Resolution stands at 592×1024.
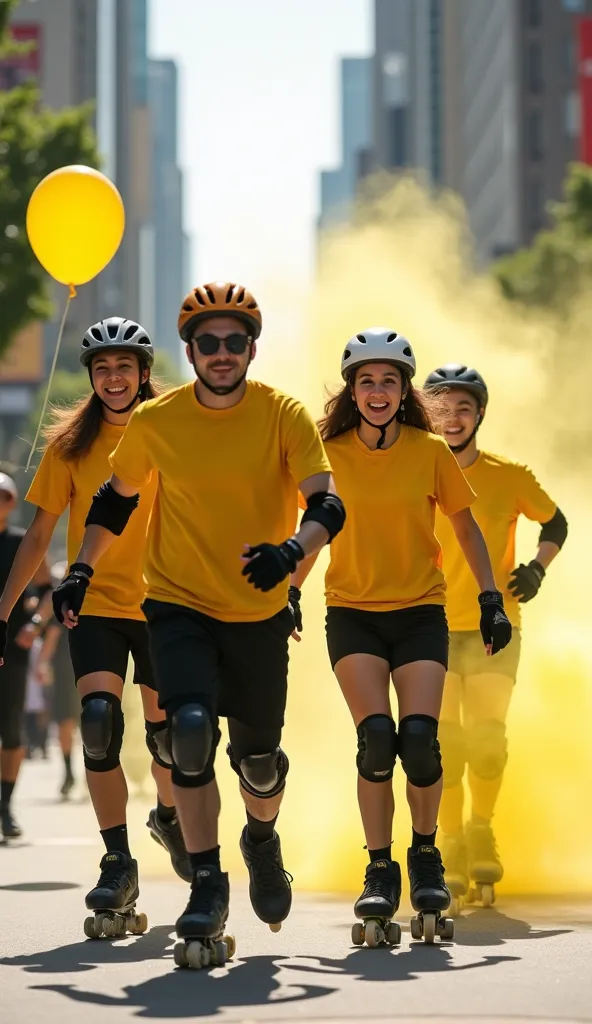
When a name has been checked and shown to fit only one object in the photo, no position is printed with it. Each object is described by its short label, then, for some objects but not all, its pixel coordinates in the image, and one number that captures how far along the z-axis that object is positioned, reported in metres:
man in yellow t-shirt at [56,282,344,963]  11.41
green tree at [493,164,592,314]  75.87
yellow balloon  17.25
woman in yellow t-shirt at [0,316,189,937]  13.26
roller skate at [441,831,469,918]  15.16
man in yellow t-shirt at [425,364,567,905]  15.62
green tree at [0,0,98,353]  47.12
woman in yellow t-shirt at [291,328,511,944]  12.80
